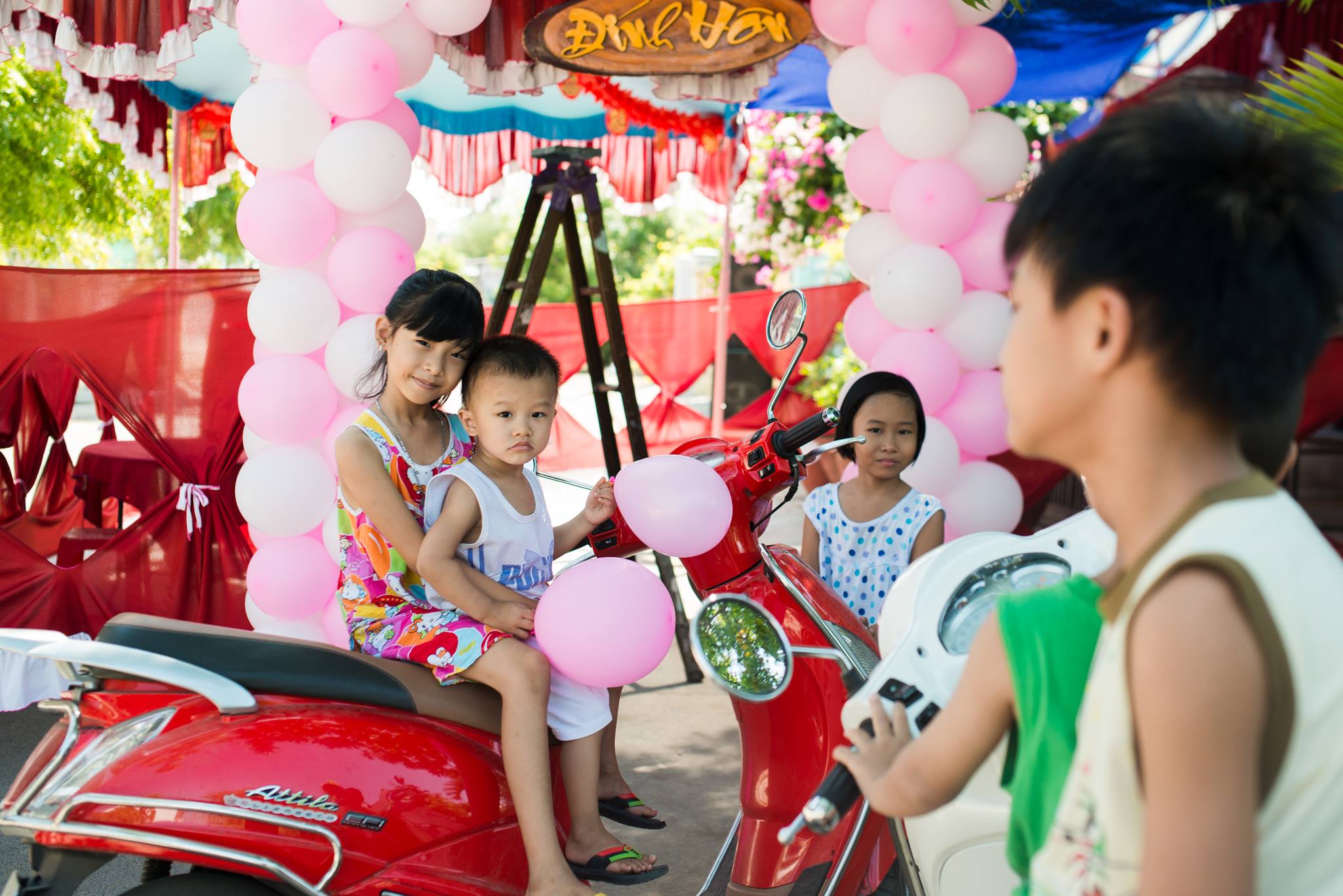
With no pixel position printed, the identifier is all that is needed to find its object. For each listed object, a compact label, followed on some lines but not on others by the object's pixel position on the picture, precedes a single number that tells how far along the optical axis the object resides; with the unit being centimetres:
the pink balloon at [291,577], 371
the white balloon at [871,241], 434
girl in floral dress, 196
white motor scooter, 119
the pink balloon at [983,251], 420
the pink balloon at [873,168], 429
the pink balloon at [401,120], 388
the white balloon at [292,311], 373
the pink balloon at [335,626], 369
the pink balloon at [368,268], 372
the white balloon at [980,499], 421
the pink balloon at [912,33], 402
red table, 470
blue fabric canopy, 515
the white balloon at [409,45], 381
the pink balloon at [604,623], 189
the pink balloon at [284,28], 369
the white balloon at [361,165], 368
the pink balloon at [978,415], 421
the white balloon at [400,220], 389
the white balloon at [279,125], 369
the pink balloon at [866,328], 434
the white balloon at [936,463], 403
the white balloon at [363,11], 365
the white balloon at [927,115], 406
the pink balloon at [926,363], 412
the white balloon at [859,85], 425
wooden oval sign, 400
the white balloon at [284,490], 369
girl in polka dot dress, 286
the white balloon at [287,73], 383
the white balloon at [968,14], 409
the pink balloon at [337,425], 376
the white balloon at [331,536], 364
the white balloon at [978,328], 421
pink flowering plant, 847
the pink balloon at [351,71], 364
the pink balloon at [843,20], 419
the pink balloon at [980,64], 416
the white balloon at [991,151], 420
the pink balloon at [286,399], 371
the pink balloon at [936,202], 412
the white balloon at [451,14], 380
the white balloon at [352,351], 366
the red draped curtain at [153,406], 404
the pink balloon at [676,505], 187
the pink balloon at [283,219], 370
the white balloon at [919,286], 411
